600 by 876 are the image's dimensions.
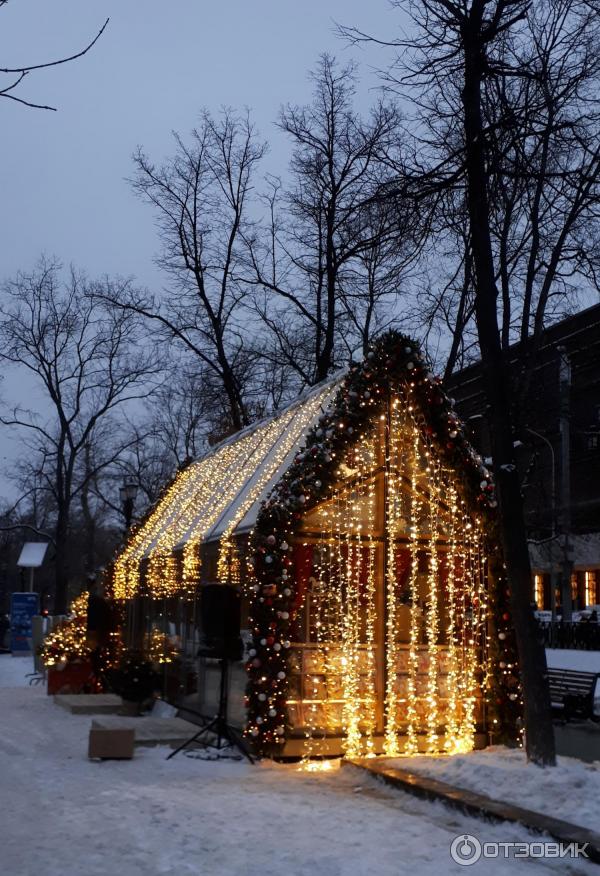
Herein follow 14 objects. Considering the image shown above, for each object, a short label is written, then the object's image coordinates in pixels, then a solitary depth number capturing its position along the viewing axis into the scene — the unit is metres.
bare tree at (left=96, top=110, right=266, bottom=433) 24.66
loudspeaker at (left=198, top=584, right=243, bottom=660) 10.68
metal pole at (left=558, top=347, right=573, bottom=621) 29.78
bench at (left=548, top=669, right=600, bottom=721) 15.45
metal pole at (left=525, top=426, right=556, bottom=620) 36.10
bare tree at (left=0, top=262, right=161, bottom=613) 34.03
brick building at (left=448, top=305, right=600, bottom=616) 32.47
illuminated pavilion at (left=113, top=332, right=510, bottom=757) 10.86
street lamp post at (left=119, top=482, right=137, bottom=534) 23.20
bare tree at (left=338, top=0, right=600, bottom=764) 9.80
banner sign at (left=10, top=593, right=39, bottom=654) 31.98
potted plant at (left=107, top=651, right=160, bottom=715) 14.66
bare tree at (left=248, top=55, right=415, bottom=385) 20.70
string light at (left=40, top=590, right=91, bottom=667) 17.72
